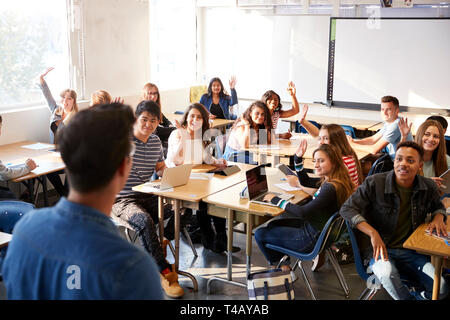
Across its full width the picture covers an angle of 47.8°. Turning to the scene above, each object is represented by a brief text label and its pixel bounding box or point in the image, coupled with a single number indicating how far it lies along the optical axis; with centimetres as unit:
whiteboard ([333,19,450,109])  764
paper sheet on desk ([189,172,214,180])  459
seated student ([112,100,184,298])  402
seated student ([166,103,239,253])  478
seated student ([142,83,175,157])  671
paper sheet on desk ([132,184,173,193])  414
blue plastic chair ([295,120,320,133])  734
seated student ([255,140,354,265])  366
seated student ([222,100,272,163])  591
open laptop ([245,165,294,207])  388
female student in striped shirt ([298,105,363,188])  445
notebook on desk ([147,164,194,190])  415
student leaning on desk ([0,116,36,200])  447
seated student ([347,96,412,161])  552
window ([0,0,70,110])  594
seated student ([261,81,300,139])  688
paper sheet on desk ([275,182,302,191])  428
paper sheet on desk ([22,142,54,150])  570
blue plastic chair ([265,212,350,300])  354
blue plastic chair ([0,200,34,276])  390
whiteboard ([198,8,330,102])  849
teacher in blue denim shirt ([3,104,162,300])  117
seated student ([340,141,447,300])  336
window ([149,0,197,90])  853
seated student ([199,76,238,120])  823
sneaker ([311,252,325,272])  446
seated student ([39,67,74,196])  573
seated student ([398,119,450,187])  441
